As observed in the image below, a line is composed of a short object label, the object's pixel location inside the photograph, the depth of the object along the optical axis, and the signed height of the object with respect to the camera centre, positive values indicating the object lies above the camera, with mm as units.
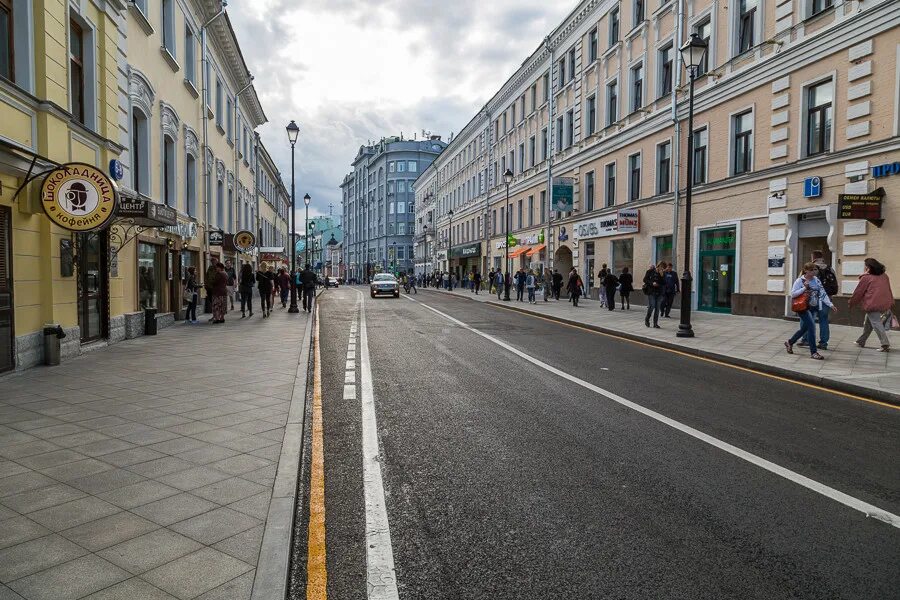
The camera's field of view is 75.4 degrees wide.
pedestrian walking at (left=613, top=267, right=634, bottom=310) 22672 -333
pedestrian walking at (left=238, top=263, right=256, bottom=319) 19969 -369
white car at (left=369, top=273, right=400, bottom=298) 35375 -781
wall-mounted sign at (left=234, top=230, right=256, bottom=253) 23781 +1400
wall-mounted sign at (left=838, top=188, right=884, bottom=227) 13961 +1699
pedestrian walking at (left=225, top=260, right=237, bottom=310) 22323 -234
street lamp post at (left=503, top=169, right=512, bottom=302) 31316 -232
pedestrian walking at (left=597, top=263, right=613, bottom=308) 23984 -194
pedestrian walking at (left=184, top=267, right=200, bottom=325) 17047 -582
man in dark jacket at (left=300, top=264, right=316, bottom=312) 24031 -473
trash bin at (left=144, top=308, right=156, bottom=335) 13680 -1134
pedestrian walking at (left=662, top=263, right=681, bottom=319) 18125 -259
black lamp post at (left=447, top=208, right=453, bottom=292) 60188 +2278
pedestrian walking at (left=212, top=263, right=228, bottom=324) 16953 -519
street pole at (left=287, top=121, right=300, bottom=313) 22334 +3476
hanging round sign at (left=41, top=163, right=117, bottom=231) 8227 +1084
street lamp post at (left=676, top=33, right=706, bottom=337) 13273 +2114
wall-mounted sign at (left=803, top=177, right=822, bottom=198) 15727 +2441
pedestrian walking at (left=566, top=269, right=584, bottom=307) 25797 -479
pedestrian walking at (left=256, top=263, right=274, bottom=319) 20453 -441
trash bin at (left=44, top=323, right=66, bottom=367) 9094 -1134
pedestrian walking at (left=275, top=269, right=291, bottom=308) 27738 -460
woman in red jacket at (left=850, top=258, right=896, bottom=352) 10469 -355
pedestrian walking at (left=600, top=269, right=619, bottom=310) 22938 -499
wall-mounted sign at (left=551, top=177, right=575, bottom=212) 31062 +4333
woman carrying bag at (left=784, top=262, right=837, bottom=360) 10320 -432
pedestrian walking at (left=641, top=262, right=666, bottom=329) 15984 -325
